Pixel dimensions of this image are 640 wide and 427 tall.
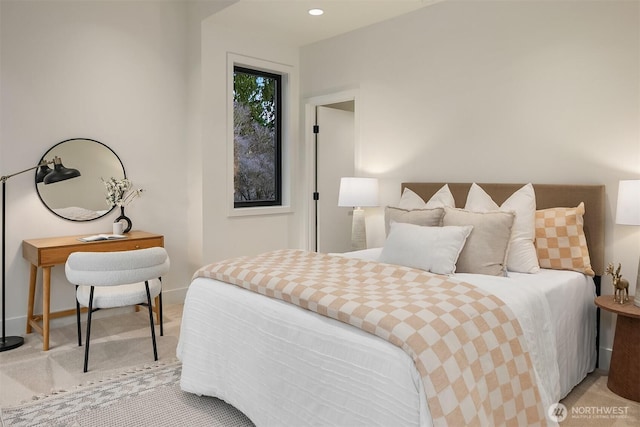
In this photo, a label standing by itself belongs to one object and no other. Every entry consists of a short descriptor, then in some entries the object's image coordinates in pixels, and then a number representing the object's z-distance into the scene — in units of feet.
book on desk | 11.58
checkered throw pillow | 9.06
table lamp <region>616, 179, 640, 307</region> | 8.13
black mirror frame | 11.85
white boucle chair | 9.19
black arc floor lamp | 10.67
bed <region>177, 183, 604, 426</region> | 5.16
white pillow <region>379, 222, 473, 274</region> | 8.49
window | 15.35
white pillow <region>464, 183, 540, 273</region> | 8.98
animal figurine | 8.30
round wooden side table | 7.95
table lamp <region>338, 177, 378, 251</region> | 13.03
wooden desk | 10.59
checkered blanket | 4.99
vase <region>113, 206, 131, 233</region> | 12.88
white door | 16.29
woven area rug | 7.40
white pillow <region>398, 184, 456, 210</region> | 11.12
